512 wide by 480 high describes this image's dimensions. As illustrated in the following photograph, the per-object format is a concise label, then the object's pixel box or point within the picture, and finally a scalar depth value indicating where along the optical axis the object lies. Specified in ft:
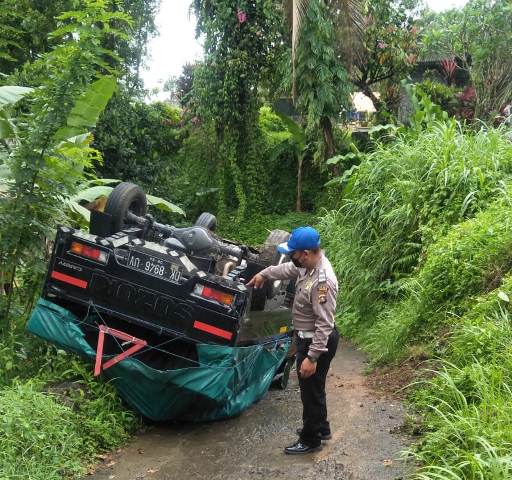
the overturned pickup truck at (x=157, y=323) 17.71
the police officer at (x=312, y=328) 16.21
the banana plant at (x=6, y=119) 22.58
